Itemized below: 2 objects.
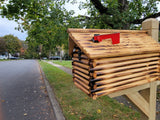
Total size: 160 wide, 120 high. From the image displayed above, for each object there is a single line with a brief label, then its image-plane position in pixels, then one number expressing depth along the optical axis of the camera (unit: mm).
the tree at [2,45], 43906
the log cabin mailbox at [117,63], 979
